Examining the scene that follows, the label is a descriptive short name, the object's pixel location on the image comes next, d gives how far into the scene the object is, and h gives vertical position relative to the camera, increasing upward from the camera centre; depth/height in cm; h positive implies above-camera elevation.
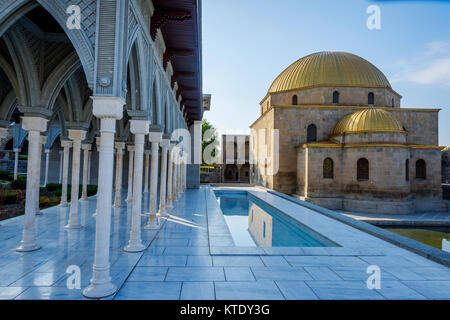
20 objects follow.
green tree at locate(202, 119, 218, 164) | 4278 +572
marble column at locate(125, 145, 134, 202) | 1214 -29
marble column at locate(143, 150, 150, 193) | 1552 +47
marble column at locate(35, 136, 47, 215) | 913 +103
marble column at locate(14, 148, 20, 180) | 1731 +72
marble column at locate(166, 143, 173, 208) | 1157 -53
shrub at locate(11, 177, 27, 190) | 1645 -99
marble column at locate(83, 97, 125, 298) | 393 -28
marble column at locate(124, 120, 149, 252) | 584 -35
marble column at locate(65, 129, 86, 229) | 759 -24
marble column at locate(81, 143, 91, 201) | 1132 +54
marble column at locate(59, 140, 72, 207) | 1007 +2
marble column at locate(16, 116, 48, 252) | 564 -30
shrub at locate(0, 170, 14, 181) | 1971 -62
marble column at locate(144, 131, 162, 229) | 738 -24
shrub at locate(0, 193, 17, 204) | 1158 -132
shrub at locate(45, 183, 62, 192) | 1590 -110
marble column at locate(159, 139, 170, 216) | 980 -26
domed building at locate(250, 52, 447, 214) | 1652 +221
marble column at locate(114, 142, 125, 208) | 1106 -48
